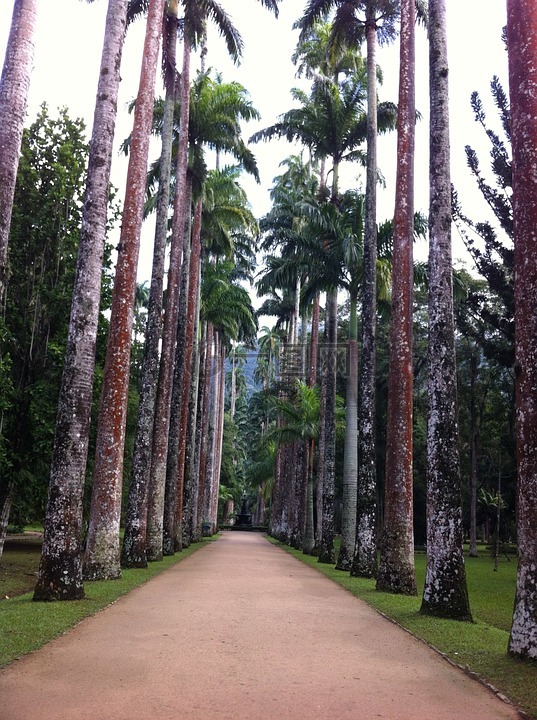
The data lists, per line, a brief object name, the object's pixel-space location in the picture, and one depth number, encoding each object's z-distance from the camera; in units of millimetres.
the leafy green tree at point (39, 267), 16703
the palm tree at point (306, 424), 27531
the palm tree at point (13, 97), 7953
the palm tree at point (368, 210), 16938
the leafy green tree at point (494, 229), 22594
